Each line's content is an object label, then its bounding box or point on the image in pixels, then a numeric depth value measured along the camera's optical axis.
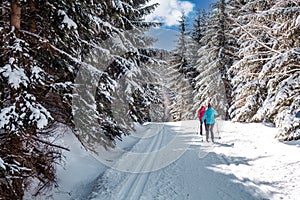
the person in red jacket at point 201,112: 15.92
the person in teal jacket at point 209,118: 12.12
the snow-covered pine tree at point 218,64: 22.53
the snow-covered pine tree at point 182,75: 33.75
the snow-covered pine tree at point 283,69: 8.98
